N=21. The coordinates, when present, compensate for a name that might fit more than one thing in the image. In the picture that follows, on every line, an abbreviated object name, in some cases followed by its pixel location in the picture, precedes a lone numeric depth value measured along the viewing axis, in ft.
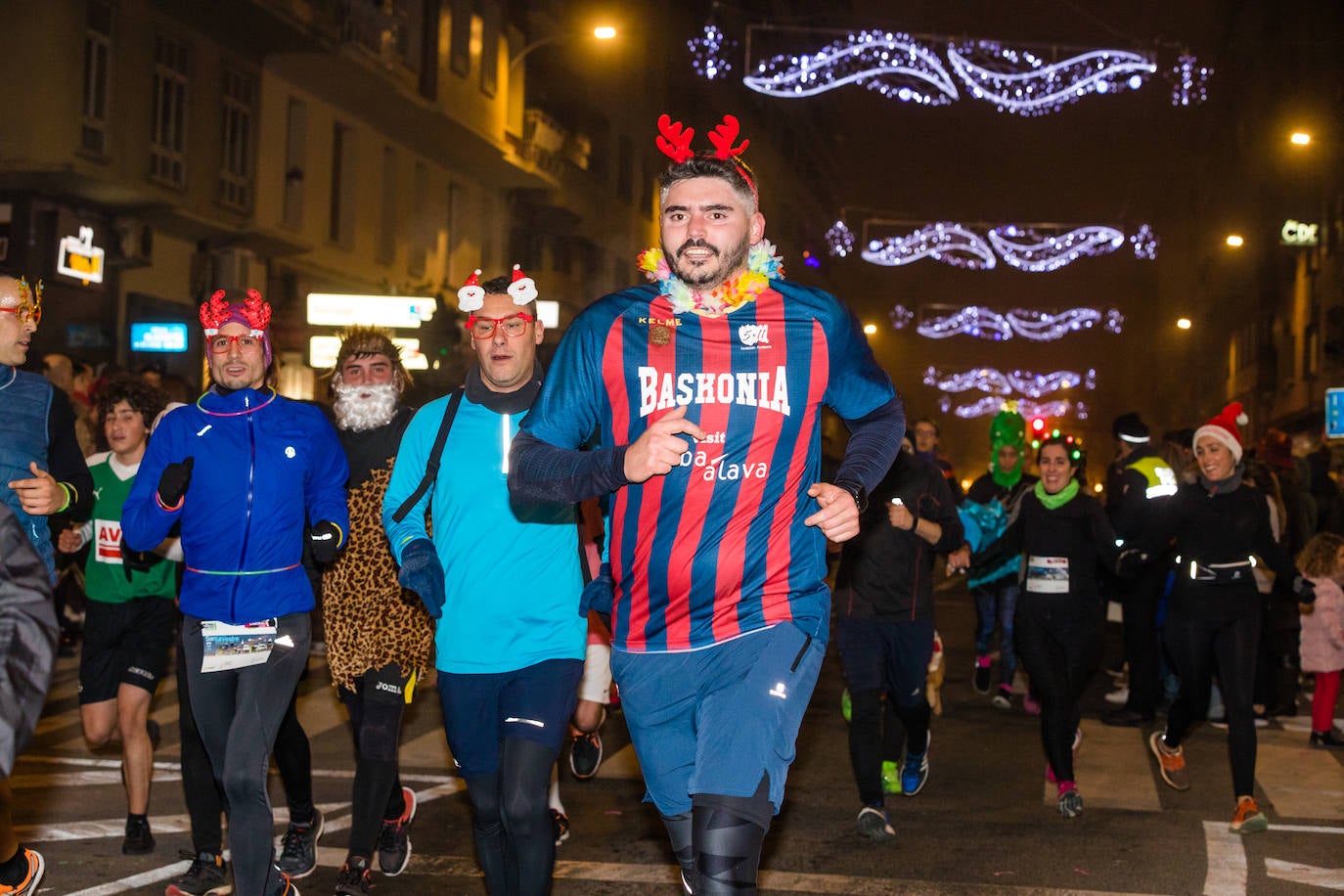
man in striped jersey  13.52
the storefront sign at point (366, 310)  81.46
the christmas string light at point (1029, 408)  184.87
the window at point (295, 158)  83.76
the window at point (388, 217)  96.43
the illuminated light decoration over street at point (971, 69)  52.75
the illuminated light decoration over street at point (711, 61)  63.10
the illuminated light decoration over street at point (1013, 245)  77.30
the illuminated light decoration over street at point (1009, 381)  174.91
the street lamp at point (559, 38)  81.25
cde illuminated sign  117.80
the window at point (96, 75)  65.82
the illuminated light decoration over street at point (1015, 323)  116.88
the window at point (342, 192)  90.22
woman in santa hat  27.02
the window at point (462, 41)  100.27
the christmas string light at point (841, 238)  111.15
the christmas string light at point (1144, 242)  75.05
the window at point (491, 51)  106.90
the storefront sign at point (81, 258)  66.18
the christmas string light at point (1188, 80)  53.36
